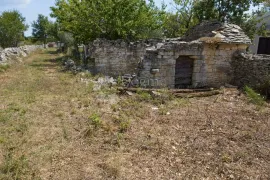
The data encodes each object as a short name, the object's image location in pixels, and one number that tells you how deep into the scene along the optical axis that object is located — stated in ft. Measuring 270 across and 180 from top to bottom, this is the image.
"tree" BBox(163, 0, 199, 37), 47.73
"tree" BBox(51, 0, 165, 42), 41.81
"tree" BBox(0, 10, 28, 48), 73.26
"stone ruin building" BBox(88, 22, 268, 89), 28.40
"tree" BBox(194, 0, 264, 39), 41.09
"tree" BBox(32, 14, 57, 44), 128.59
